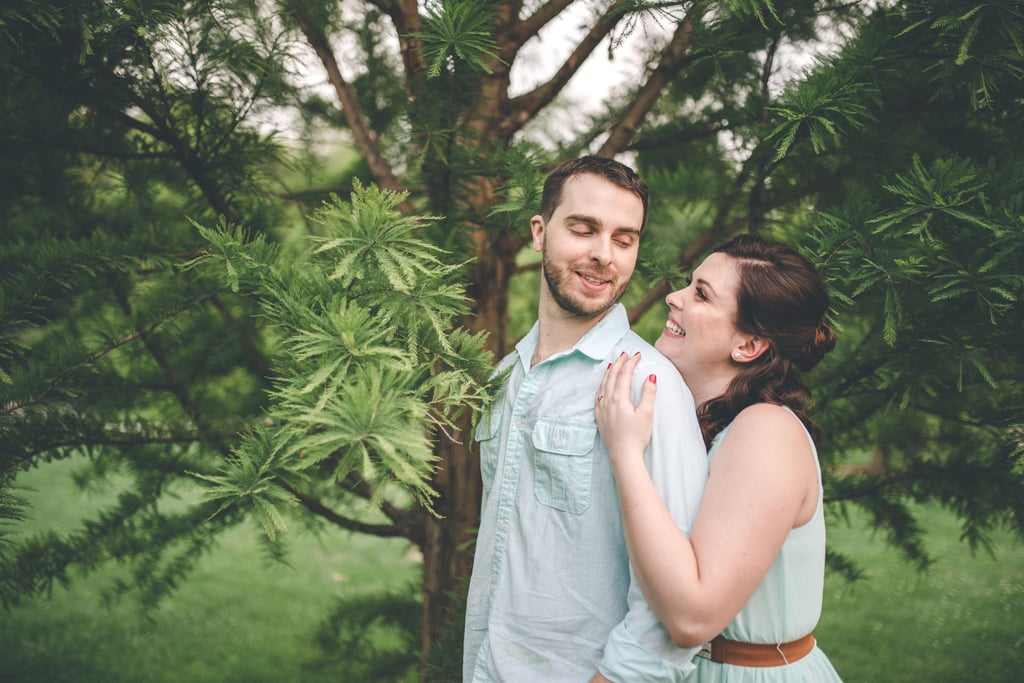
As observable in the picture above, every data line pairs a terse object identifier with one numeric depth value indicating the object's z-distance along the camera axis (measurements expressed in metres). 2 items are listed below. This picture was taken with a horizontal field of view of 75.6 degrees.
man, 1.40
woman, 1.26
